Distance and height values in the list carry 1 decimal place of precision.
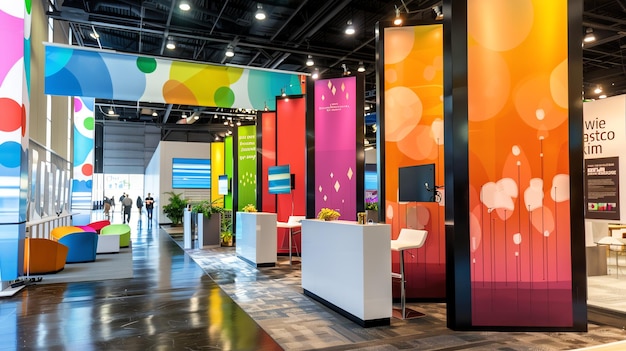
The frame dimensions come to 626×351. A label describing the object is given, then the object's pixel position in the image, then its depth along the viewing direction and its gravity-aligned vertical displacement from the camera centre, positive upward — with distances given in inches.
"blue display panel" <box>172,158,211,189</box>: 724.0 +30.9
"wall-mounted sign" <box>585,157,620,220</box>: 238.5 +0.3
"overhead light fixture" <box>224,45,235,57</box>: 413.1 +138.9
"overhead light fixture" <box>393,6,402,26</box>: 201.5 +81.8
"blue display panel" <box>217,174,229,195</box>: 506.3 +6.7
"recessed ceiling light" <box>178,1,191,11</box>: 321.4 +144.1
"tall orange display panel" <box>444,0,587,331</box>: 151.6 +9.9
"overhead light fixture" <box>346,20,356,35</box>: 352.2 +137.7
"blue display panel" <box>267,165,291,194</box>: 341.9 +9.0
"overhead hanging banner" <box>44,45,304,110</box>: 223.3 +64.9
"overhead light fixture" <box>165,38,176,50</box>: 408.8 +145.0
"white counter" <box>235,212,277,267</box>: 297.7 -36.0
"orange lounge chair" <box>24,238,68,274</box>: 251.9 -40.4
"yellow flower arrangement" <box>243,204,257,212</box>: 328.8 -14.9
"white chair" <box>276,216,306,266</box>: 310.3 -26.1
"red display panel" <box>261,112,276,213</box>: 372.8 +34.6
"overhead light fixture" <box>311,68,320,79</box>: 285.0 +79.1
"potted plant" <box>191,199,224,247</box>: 419.4 -35.0
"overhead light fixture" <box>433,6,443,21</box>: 216.5 +93.3
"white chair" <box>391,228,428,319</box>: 164.1 -22.0
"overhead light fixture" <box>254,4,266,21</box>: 337.7 +145.0
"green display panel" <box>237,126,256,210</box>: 452.1 +27.3
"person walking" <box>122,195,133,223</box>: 698.8 -22.3
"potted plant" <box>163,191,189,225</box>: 669.3 -28.4
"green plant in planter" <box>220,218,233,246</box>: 432.5 -45.6
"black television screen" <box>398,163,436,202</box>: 164.2 +2.5
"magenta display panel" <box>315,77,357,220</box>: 281.4 +31.0
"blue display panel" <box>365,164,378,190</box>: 742.6 +24.4
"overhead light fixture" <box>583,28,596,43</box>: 327.3 +121.0
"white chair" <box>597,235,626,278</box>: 254.0 -33.2
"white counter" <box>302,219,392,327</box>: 155.3 -32.2
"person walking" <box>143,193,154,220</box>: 738.8 -25.5
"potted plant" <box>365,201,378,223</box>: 488.1 -24.7
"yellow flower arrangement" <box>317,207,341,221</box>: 197.5 -12.1
